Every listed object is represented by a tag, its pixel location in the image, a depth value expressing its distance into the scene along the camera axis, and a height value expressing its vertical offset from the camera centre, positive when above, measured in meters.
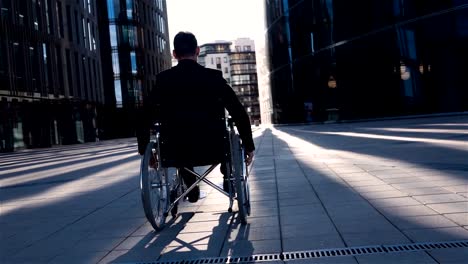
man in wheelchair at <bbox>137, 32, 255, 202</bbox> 4.54 +0.08
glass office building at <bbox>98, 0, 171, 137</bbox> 52.84 +7.51
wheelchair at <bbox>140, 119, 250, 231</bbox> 4.24 -0.52
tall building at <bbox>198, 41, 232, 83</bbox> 142.50 +19.10
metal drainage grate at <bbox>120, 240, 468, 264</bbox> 3.29 -0.94
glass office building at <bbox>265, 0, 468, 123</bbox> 23.97 +2.99
